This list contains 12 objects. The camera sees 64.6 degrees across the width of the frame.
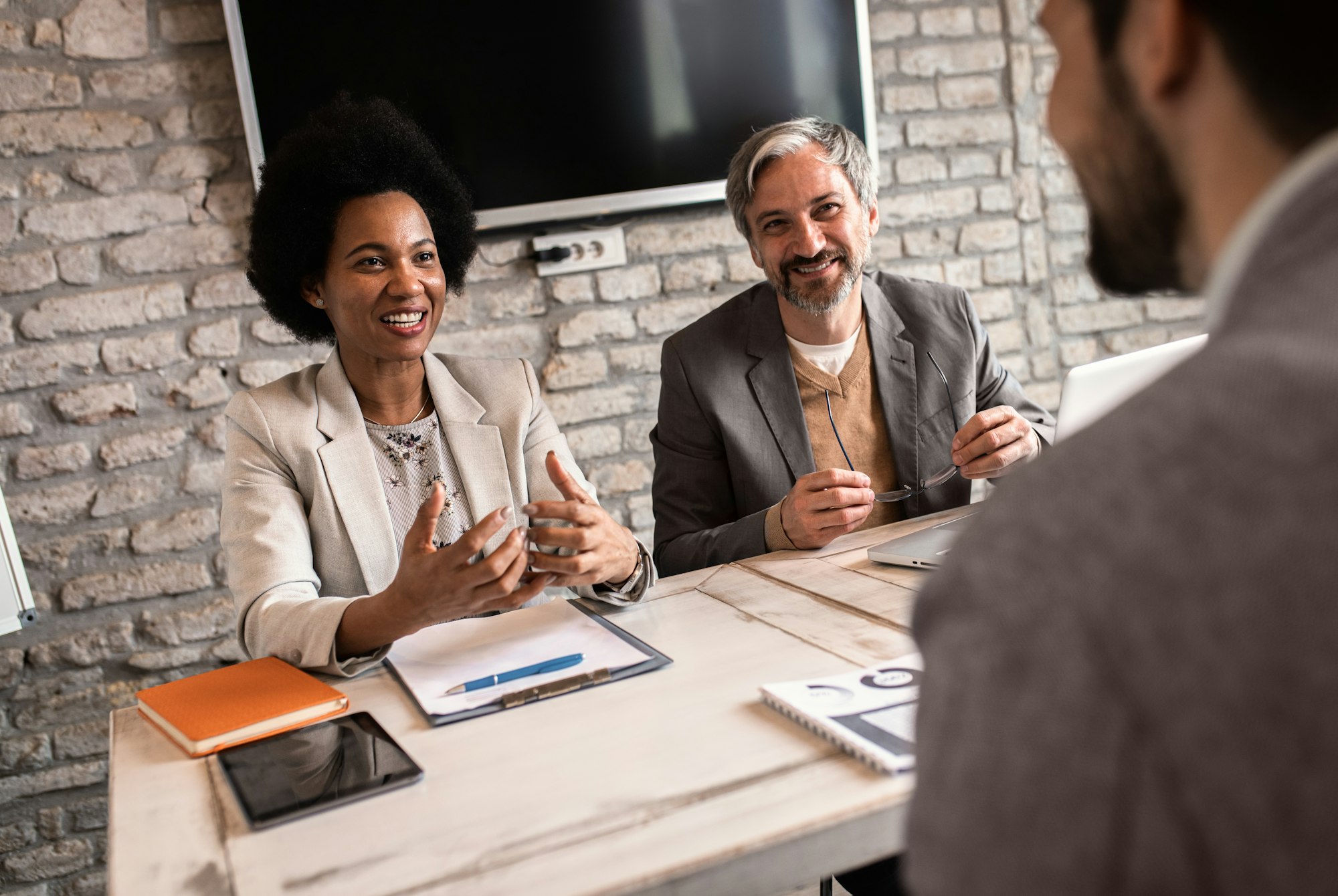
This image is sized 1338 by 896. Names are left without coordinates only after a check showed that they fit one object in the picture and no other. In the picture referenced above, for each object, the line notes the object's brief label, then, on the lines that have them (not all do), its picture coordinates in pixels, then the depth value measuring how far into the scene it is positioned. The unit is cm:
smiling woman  148
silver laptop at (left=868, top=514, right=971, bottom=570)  153
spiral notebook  94
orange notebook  116
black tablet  97
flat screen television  263
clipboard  115
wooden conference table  83
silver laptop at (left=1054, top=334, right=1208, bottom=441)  143
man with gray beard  204
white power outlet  289
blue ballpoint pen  122
